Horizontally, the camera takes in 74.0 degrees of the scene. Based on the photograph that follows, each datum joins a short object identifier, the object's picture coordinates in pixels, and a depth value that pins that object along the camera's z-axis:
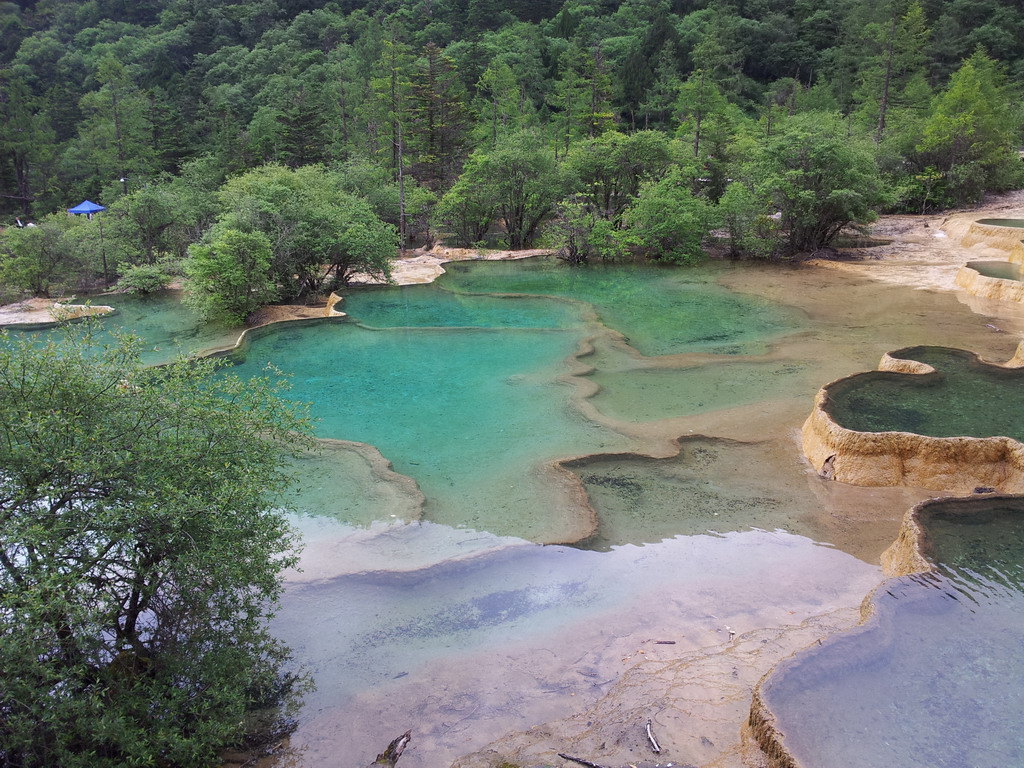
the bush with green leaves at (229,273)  18.62
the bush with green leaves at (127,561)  4.82
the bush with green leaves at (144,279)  22.95
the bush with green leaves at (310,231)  20.77
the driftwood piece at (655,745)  5.60
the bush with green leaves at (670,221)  26.33
